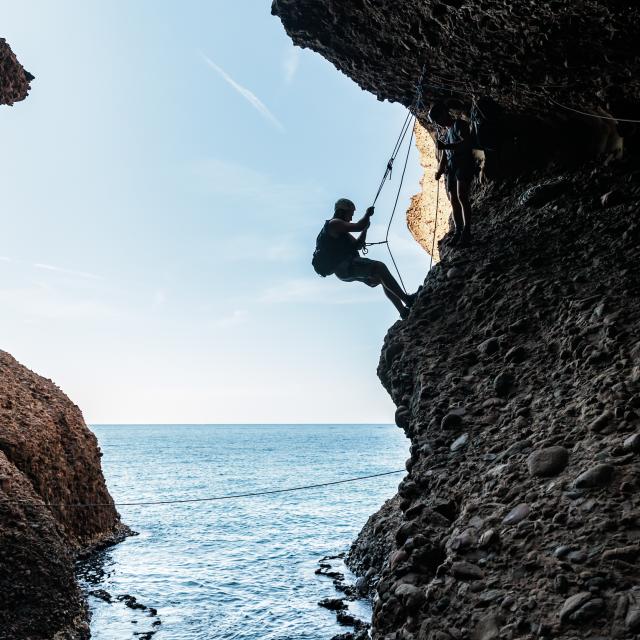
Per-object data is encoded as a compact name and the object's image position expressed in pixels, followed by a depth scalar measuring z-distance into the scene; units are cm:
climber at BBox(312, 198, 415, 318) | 1091
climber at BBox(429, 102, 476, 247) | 1075
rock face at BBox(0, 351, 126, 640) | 907
